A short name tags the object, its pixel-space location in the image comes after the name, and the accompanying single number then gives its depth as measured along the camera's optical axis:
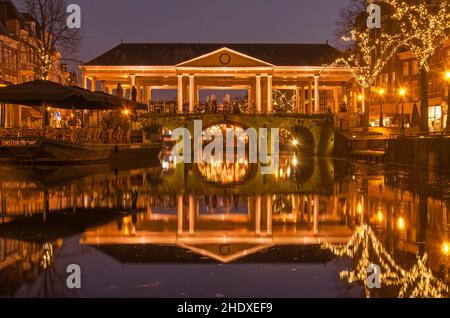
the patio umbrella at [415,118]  41.16
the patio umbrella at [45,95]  28.42
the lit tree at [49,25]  41.50
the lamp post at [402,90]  44.38
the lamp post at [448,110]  28.90
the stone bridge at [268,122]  53.84
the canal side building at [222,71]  61.06
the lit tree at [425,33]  32.19
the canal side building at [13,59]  50.56
